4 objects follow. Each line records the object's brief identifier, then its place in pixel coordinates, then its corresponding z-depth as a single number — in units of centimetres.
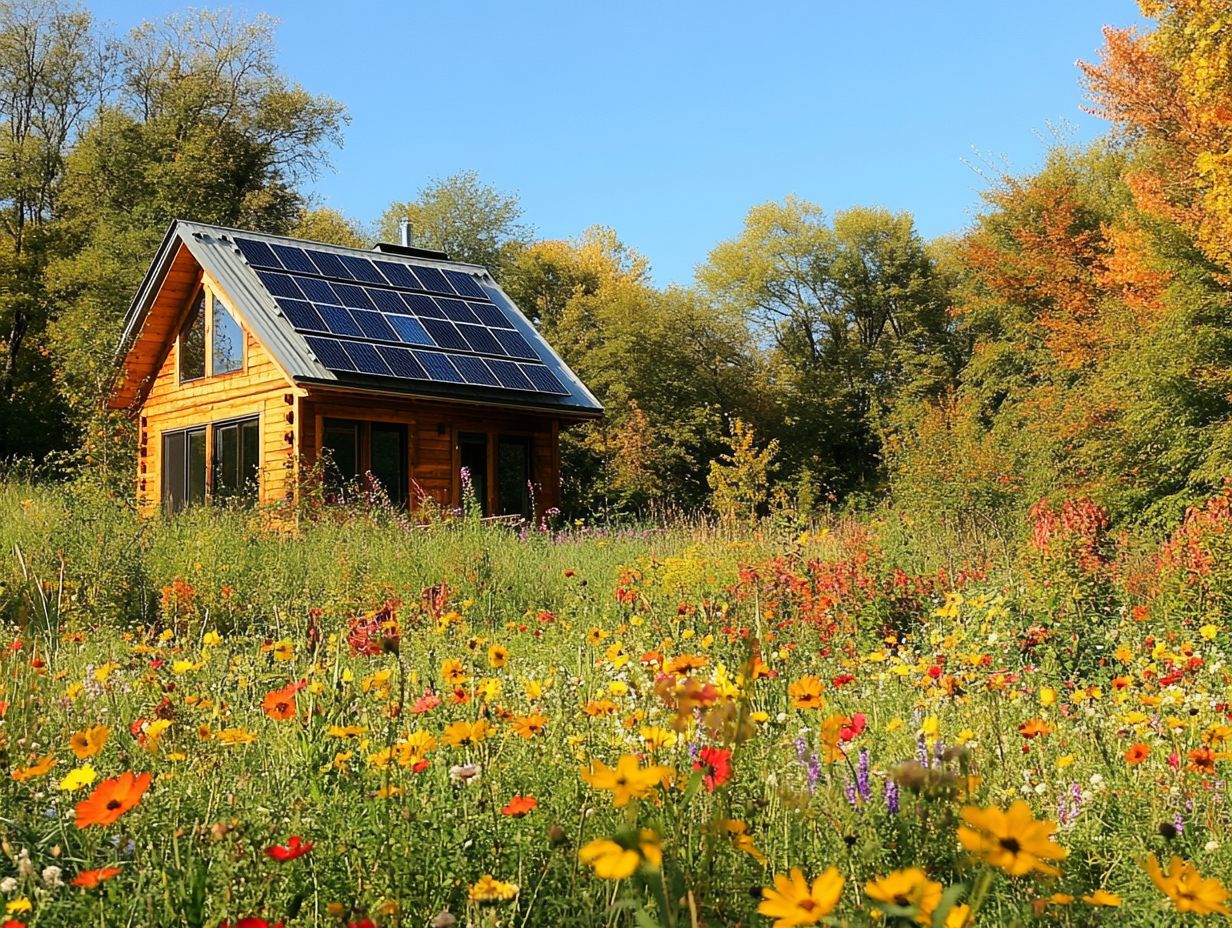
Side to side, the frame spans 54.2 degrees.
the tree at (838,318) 3566
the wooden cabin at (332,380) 1794
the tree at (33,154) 3008
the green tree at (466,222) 4012
